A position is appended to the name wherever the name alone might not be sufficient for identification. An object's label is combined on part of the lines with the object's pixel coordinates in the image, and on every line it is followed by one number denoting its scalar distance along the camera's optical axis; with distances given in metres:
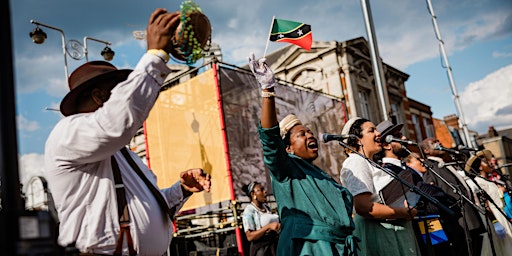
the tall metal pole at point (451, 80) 15.55
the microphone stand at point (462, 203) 4.64
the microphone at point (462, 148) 5.57
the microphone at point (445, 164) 5.08
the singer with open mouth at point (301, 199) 2.98
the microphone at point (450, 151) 5.19
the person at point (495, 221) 6.63
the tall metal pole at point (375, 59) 8.72
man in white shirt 1.88
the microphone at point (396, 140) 4.44
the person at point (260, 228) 6.87
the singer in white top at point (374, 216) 3.85
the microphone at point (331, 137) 3.92
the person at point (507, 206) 8.55
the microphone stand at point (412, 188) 3.89
